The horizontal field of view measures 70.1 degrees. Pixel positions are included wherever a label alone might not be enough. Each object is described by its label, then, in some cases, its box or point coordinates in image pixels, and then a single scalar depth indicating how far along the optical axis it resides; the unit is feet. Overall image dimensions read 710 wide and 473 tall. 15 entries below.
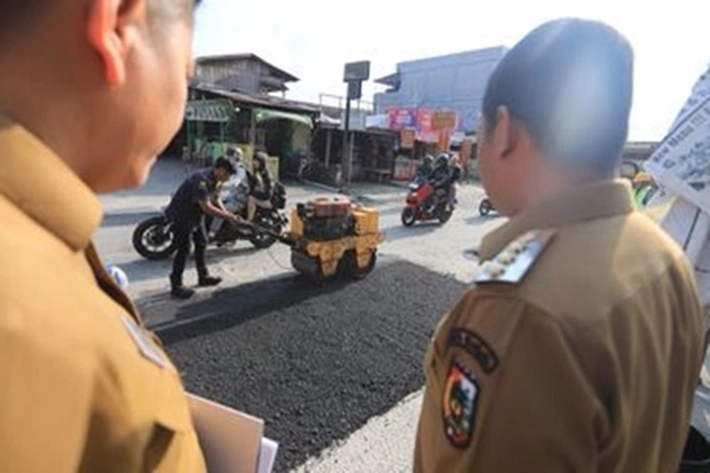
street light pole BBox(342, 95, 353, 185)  47.01
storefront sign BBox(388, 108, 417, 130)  66.18
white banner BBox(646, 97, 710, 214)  6.90
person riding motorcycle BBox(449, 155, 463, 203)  34.65
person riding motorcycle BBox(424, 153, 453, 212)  33.35
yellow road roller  18.40
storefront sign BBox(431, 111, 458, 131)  65.41
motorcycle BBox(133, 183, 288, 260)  19.45
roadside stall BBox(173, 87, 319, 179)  48.91
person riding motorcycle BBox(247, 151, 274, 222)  23.10
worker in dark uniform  16.17
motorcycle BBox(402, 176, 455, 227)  32.50
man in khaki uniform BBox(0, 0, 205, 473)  1.48
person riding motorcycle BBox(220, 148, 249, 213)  22.85
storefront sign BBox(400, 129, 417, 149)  63.36
